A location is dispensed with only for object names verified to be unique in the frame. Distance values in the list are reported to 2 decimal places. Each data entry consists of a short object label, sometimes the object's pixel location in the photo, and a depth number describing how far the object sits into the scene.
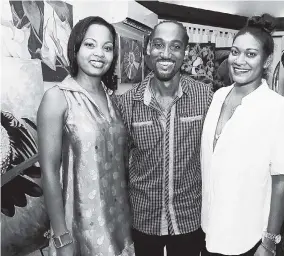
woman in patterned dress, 1.29
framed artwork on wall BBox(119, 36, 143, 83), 2.58
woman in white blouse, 1.38
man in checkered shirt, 1.60
